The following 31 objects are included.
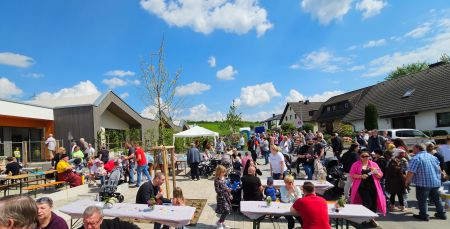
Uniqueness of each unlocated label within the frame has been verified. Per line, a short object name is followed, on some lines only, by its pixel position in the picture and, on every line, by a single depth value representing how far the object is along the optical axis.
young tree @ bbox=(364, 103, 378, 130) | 29.16
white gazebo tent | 17.36
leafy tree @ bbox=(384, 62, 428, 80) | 59.61
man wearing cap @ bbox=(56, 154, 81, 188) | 10.70
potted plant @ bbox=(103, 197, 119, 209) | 5.95
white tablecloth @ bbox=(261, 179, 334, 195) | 8.10
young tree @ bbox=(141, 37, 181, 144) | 9.73
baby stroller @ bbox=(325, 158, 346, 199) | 9.46
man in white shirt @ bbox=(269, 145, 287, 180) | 9.37
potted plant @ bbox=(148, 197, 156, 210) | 5.68
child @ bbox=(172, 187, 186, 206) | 6.16
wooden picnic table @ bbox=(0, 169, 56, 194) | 9.45
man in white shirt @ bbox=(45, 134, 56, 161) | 17.11
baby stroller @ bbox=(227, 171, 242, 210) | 8.05
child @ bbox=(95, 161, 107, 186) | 11.52
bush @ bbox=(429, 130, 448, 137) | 22.70
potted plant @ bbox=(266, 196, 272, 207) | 5.98
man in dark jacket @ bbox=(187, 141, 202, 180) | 13.46
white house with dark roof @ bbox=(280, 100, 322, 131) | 59.94
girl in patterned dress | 6.72
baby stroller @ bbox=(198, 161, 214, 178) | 14.61
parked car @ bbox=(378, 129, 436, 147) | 19.93
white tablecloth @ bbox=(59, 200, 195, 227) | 5.17
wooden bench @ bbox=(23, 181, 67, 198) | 9.54
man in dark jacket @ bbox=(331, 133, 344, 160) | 13.95
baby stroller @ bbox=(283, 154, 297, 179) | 13.60
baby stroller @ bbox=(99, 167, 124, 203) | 9.24
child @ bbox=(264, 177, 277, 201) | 7.70
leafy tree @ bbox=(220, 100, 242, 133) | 41.38
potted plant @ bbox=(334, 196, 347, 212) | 5.55
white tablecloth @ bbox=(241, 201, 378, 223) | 5.29
